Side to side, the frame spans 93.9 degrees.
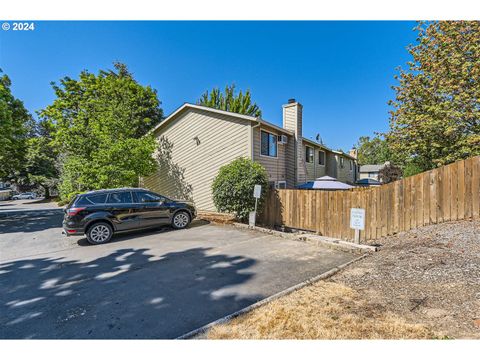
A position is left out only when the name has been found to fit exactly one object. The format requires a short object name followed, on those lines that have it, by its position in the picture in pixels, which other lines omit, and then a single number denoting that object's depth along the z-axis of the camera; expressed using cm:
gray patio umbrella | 1290
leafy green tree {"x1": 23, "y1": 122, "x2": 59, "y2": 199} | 3051
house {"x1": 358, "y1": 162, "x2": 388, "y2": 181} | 4537
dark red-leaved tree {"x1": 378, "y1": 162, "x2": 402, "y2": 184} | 2453
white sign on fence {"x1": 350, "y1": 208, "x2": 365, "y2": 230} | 633
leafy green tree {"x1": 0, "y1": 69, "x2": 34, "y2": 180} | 1141
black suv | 711
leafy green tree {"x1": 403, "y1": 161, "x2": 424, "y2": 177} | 1578
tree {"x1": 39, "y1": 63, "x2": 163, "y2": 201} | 1209
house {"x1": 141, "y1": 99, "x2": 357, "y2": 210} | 1221
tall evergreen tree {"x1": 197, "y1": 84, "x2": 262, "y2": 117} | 2858
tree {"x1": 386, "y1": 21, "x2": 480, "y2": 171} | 1161
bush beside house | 971
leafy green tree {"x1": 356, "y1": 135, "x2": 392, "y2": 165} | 5423
